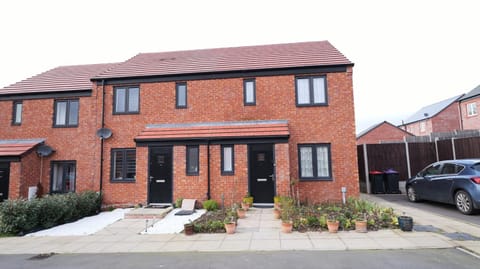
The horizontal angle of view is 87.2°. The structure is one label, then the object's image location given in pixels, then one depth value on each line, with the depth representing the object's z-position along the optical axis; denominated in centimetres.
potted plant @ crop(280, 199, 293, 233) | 660
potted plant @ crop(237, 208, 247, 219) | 824
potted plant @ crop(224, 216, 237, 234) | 666
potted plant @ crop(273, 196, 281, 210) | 859
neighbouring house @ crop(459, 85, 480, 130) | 2742
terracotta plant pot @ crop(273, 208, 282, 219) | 810
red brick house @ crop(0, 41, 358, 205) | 993
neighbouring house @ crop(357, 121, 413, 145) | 3284
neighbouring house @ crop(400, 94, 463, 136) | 3494
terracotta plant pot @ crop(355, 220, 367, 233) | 638
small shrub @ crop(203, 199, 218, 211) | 944
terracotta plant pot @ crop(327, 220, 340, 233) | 643
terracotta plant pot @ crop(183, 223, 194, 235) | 673
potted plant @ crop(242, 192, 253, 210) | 910
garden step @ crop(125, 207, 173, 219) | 881
